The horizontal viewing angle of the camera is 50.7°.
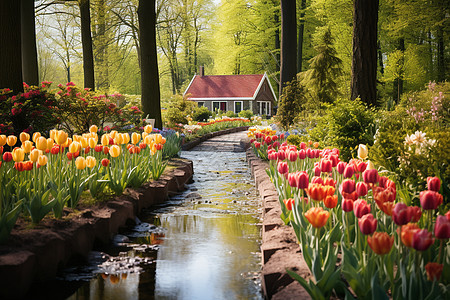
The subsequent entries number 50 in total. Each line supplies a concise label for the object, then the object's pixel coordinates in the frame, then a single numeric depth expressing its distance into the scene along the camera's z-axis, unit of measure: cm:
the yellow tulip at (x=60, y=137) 505
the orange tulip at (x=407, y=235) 231
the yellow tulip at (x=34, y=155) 461
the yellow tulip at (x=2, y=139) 482
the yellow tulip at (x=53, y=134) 530
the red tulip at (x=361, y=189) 320
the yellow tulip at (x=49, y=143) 498
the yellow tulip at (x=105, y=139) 593
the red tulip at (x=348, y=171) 380
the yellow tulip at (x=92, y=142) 552
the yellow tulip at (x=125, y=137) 625
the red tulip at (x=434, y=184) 299
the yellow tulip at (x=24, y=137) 516
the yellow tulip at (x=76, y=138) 550
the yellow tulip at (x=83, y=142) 559
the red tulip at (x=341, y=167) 422
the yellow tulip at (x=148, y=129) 747
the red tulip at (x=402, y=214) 249
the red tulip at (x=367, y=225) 257
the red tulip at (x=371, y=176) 340
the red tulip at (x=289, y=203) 379
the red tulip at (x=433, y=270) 229
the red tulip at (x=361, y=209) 280
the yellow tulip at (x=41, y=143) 473
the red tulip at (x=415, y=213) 252
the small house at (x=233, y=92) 4684
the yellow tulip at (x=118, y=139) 609
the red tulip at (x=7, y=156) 472
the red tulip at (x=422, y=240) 224
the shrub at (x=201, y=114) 3356
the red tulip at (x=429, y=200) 262
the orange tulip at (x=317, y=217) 287
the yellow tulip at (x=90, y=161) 508
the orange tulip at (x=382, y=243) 239
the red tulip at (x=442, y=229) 226
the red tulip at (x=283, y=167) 452
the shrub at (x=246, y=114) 4166
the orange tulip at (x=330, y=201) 311
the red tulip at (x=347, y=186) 316
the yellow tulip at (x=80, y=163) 480
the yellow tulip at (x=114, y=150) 574
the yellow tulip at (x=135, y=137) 660
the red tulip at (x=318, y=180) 361
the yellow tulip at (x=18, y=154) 450
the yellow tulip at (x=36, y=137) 504
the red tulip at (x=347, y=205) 297
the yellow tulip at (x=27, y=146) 477
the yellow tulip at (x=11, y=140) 500
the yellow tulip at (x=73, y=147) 507
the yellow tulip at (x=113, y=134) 628
